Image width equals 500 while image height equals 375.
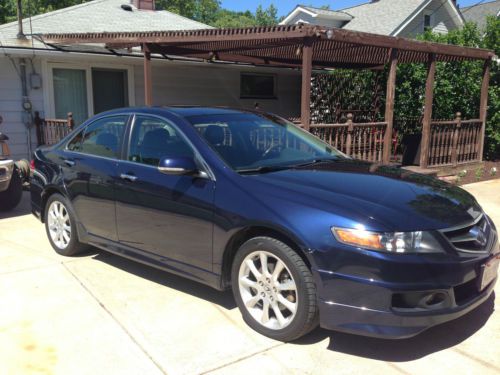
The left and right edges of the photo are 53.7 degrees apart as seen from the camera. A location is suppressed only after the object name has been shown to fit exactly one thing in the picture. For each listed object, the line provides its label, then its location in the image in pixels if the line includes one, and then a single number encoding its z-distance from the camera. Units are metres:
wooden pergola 7.48
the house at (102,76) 10.42
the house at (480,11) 25.98
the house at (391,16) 22.72
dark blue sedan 2.95
